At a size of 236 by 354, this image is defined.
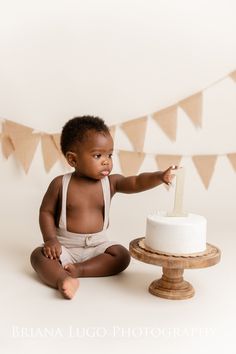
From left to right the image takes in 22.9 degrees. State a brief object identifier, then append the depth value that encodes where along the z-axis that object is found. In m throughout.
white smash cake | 1.35
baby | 1.56
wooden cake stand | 1.32
